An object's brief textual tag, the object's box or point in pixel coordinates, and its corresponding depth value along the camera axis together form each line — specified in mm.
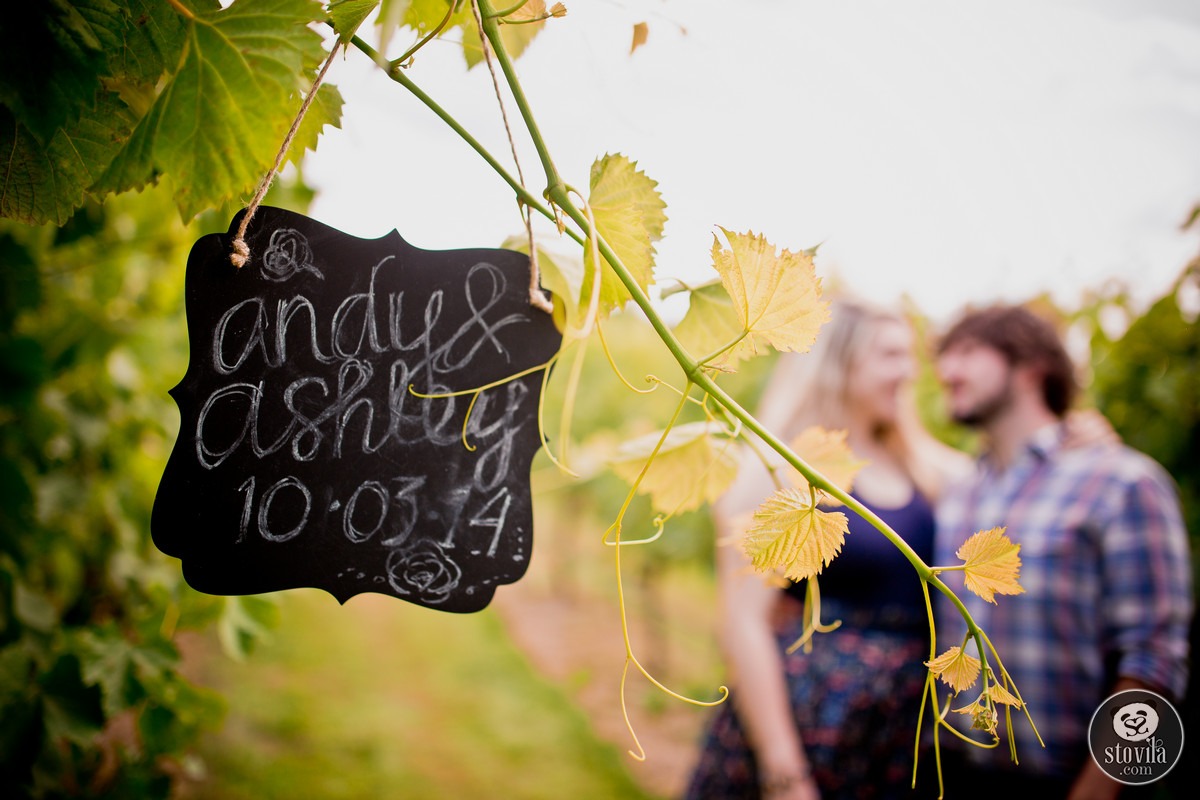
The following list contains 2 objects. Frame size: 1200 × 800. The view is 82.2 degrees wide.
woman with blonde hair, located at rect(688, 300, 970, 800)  1745
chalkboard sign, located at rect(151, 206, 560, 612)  512
